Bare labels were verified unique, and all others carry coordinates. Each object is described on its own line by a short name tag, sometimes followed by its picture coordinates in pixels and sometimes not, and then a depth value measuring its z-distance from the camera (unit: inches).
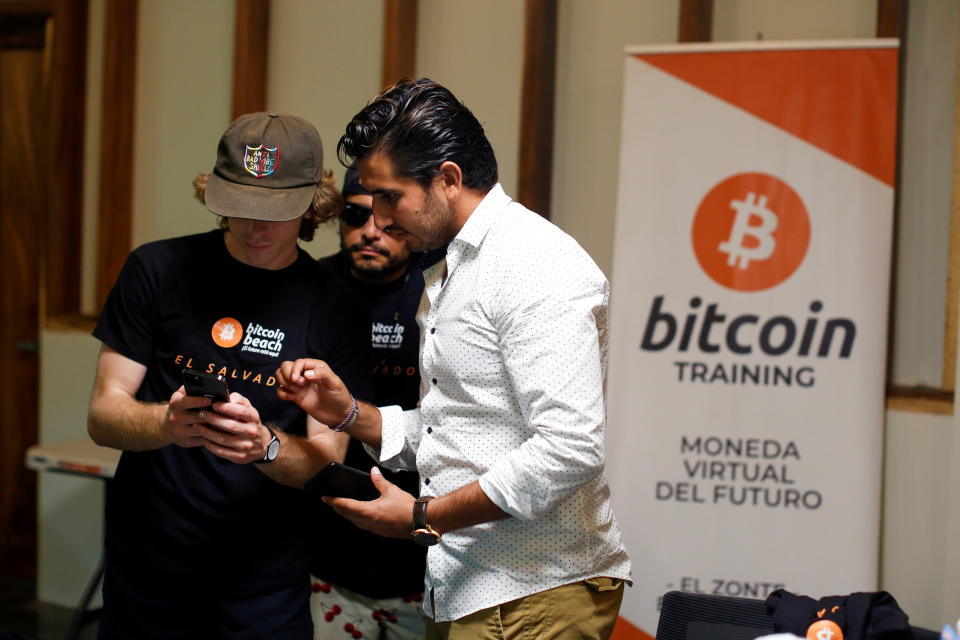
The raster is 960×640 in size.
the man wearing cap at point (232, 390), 213.9
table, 272.9
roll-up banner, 253.1
